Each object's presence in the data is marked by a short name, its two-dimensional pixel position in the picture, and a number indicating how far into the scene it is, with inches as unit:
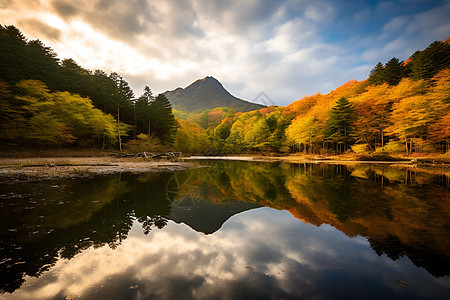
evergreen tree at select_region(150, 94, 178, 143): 1803.6
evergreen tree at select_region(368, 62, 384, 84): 1604.6
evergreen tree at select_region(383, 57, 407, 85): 1531.7
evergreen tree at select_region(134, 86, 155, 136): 1739.7
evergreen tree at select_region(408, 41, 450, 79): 1279.5
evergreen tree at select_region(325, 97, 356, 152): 1419.8
